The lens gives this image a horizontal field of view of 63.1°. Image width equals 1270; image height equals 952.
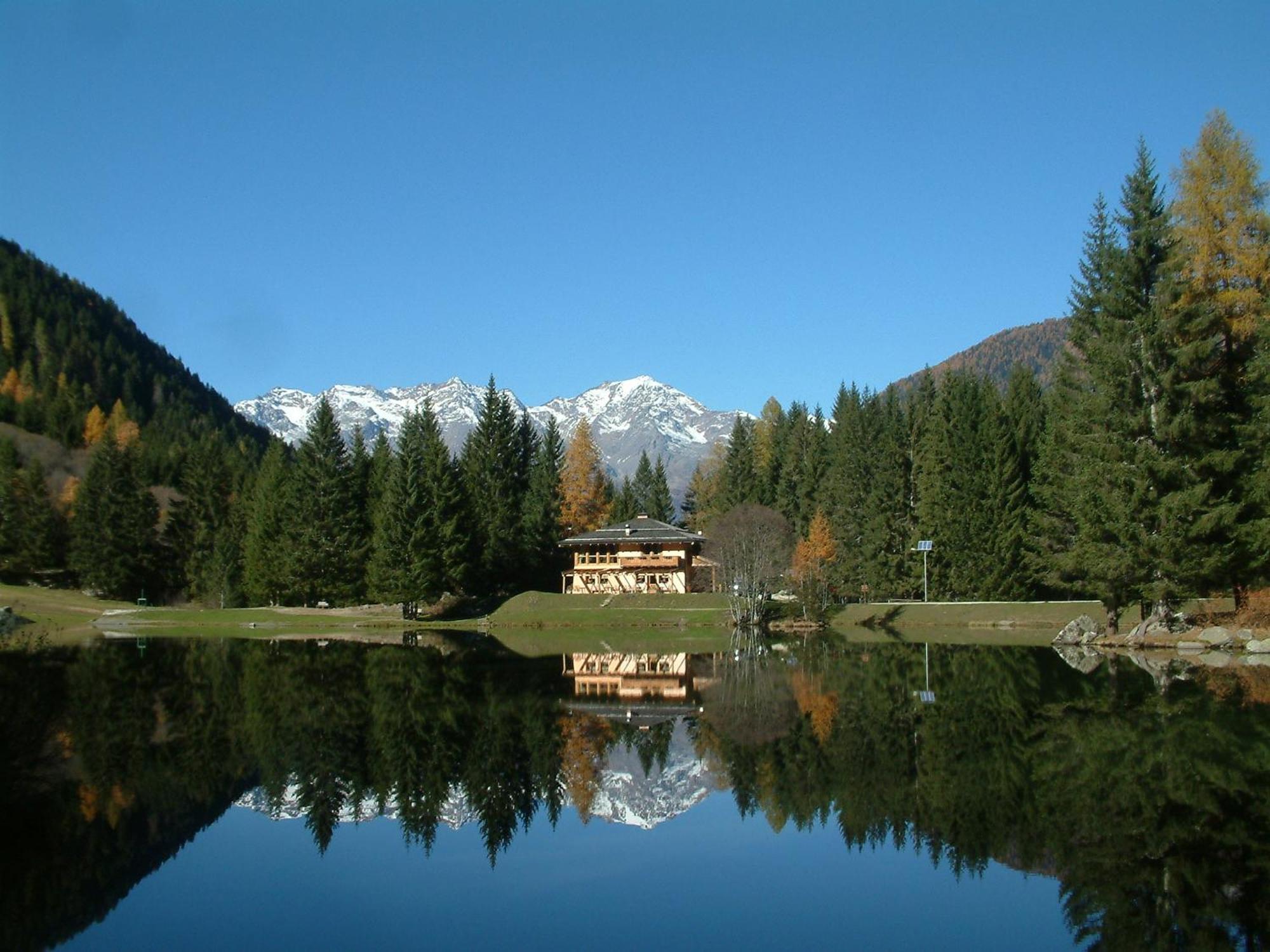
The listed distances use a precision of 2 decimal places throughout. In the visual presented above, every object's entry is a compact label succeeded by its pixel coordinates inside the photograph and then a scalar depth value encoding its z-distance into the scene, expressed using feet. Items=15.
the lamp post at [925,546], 201.46
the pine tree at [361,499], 213.05
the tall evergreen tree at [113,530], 229.45
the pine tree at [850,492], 228.43
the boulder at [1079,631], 139.95
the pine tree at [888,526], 216.33
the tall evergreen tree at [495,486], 236.43
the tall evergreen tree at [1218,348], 116.47
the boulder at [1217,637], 114.93
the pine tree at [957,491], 196.03
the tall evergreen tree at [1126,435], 119.96
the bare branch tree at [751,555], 192.44
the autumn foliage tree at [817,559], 203.04
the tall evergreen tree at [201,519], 235.61
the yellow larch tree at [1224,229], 124.26
